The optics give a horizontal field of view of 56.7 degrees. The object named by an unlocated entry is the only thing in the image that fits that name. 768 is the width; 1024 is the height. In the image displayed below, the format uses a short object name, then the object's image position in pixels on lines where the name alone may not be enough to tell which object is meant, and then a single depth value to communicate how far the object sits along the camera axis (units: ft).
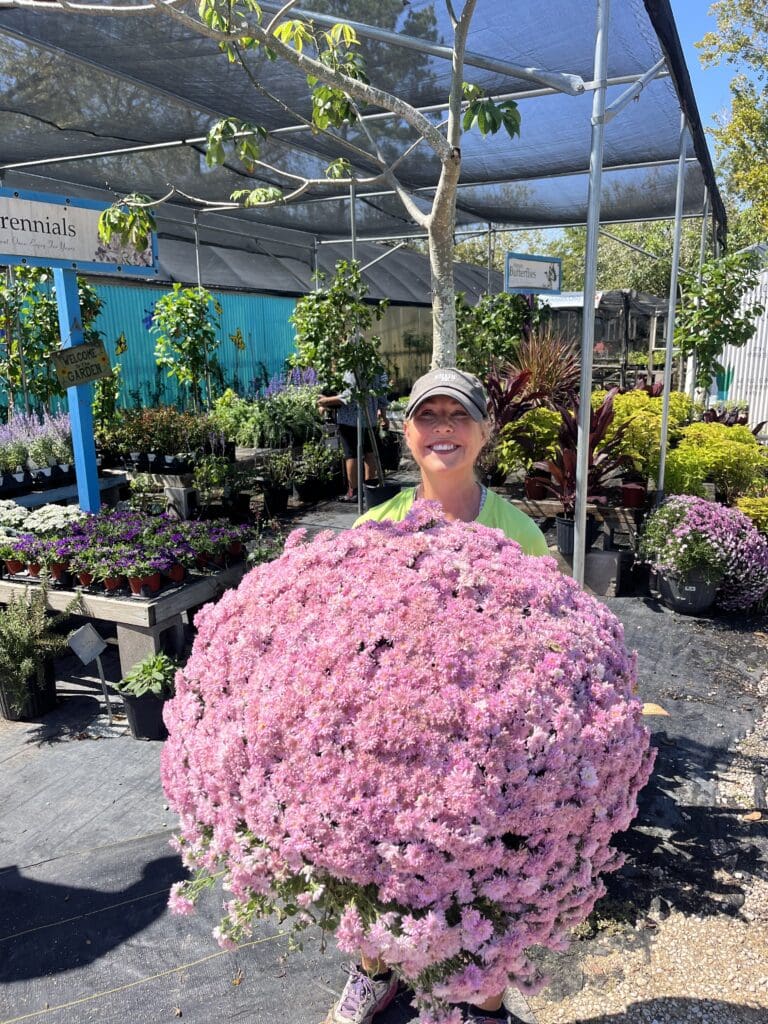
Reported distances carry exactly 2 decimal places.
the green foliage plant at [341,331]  19.63
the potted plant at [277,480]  21.85
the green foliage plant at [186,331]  21.20
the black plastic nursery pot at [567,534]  15.76
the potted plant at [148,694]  9.69
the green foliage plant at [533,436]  19.02
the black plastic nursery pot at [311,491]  23.35
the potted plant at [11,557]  12.10
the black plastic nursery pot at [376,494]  21.39
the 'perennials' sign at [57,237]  11.46
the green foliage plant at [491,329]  25.77
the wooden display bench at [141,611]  10.77
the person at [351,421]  21.27
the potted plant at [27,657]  10.43
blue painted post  12.71
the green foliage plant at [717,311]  23.00
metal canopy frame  8.92
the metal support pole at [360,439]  19.15
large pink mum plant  3.55
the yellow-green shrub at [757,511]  14.92
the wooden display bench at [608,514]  16.81
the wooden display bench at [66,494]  16.88
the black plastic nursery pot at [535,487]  17.85
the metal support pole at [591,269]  8.77
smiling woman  5.90
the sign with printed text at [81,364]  12.36
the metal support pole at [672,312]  14.64
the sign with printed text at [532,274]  22.91
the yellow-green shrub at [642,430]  18.37
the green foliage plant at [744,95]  49.67
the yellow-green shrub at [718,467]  16.98
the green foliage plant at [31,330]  20.24
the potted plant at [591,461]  16.62
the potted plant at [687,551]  13.55
